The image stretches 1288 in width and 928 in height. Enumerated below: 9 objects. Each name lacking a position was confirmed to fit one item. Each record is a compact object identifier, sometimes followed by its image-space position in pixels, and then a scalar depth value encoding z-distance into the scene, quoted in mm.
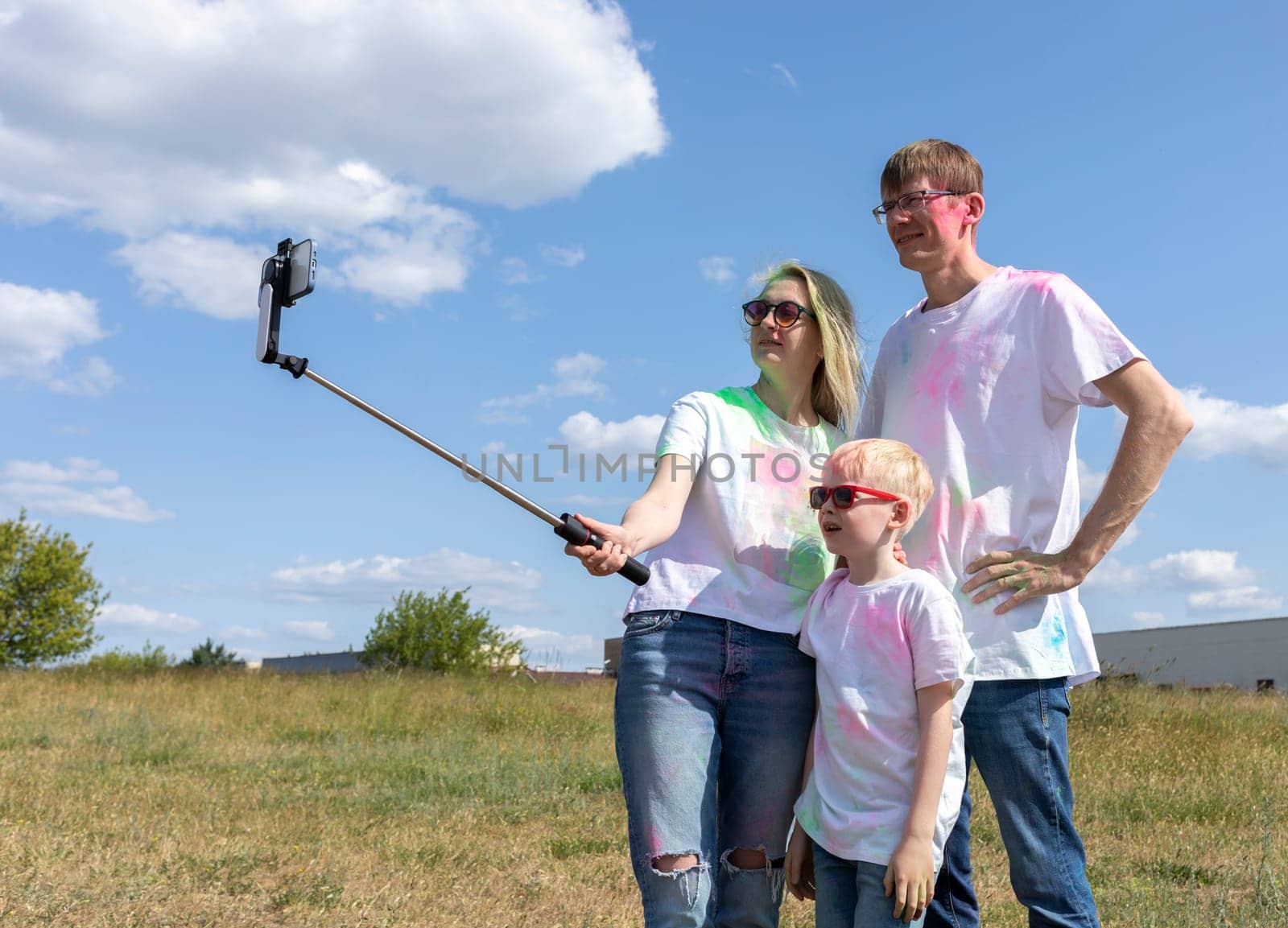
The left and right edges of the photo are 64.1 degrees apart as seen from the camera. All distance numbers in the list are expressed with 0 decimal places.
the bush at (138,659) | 24348
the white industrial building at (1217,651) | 29891
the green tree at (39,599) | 29703
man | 2328
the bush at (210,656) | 28453
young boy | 2105
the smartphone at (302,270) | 2777
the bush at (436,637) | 25828
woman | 2289
